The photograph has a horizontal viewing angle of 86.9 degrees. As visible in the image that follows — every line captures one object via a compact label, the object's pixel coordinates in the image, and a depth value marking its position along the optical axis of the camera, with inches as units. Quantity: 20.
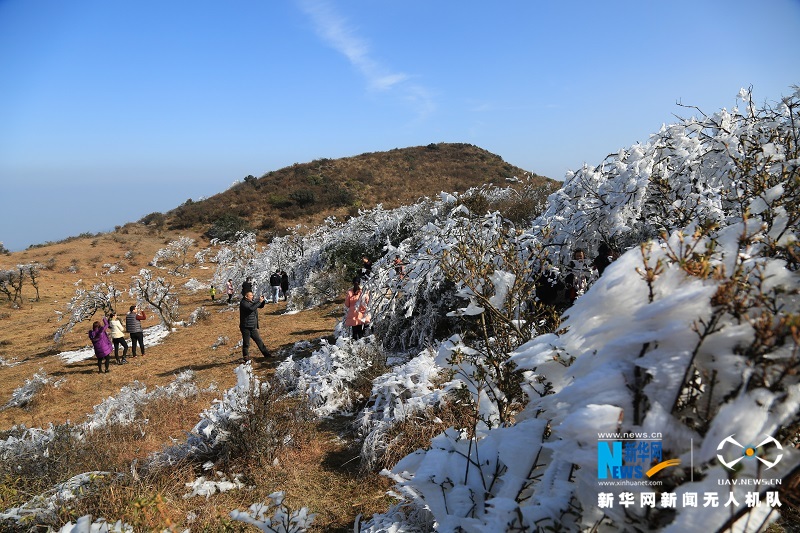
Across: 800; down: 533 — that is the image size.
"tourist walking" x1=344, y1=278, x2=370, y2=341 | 358.9
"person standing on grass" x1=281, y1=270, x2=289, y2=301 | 709.3
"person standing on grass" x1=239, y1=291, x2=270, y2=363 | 370.3
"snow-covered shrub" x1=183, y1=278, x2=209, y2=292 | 892.9
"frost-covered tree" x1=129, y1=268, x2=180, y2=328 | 562.6
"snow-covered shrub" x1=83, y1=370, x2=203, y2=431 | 273.9
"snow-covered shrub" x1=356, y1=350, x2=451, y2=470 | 199.5
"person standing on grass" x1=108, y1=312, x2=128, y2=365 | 442.0
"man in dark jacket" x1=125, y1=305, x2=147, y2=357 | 454.0
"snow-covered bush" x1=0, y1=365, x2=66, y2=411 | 356.2
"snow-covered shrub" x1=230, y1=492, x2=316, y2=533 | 90.3
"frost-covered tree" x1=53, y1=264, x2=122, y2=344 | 555.5
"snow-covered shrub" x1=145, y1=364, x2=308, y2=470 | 206.2
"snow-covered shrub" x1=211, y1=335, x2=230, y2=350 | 471.8
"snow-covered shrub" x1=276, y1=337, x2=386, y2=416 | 268.8
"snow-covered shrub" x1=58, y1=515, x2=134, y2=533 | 87.3
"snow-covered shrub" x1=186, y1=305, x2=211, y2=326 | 609.4
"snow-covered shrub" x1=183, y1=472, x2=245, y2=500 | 186.4
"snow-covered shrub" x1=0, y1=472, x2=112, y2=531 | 135.6
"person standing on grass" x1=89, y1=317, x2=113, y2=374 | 413.4
